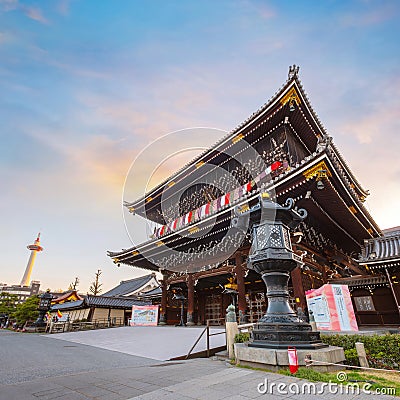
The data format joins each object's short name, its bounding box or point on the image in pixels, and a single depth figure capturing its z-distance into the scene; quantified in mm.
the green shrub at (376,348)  5109
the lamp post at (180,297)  14906
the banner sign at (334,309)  7582
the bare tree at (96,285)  42219
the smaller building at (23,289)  83688
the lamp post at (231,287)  12452
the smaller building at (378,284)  10469
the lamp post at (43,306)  20078
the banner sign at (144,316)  16656
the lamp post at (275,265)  4668
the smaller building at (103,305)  25969
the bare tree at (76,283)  49131
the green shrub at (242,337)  6137
